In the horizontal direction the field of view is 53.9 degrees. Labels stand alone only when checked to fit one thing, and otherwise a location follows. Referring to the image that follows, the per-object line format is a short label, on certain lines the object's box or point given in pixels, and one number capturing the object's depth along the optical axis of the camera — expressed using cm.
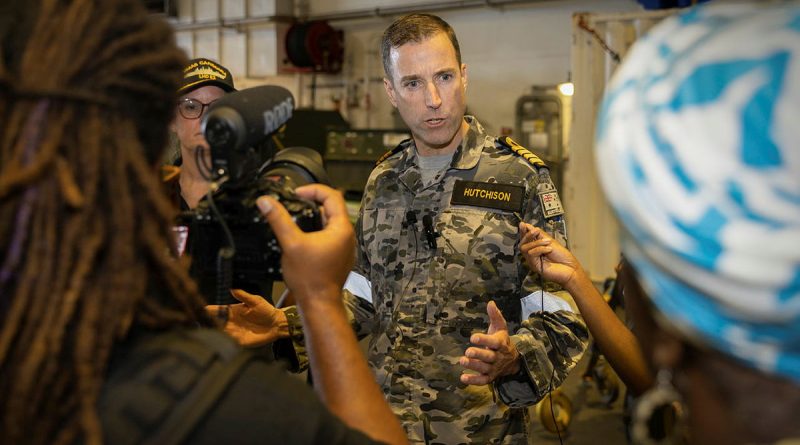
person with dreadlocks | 90
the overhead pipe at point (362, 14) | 851
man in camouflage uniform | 196
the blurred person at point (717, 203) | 77
